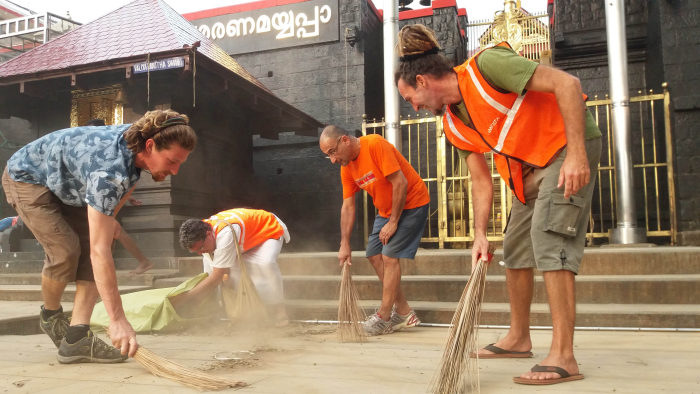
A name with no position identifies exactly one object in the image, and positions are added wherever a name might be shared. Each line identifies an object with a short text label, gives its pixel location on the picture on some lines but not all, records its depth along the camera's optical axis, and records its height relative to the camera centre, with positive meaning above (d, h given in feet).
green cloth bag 13.05 -1.94
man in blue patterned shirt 7.62 +0.63
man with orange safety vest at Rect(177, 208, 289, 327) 13.30 -0.38
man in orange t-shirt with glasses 12.61 +0.56
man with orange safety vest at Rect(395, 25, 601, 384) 7.13 +1.11
